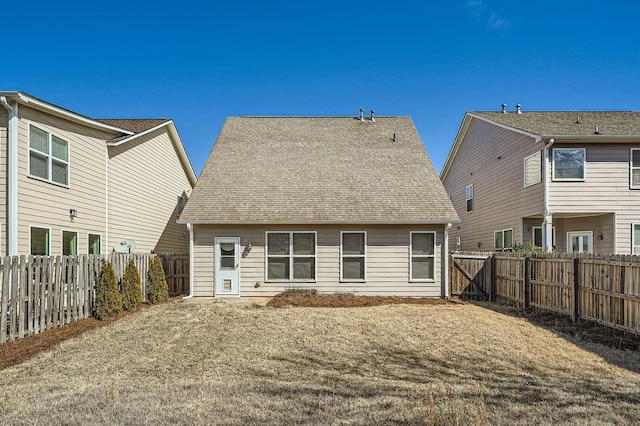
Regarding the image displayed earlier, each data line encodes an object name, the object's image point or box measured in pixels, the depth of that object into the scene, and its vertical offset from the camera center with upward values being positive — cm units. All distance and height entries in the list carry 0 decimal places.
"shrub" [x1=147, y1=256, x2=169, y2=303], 1198 -177
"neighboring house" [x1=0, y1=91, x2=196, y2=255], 938 +127
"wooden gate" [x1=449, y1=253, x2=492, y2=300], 1327 -162
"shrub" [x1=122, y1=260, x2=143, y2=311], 1052 -169
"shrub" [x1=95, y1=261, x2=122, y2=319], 950 -168
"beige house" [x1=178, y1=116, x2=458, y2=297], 1288 -50
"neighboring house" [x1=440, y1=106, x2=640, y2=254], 1443 +174
